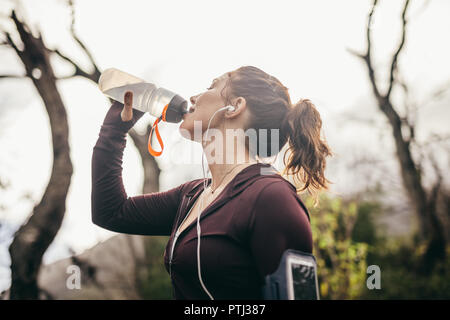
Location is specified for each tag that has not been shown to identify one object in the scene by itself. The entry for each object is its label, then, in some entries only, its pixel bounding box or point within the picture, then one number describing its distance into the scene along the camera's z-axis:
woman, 1.03
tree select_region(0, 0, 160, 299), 2.42
